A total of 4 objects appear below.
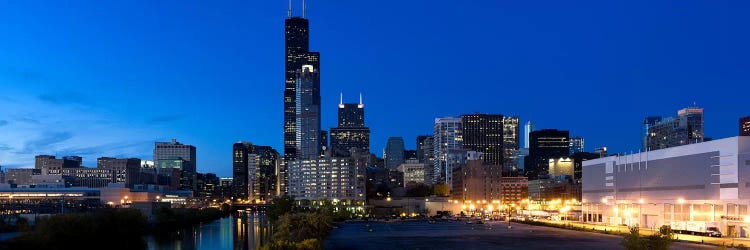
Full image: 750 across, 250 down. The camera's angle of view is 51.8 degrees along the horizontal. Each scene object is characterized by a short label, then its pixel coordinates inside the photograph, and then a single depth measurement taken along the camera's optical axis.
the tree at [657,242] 51.41
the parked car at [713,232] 97.40
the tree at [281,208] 190.50
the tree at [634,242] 50.10
